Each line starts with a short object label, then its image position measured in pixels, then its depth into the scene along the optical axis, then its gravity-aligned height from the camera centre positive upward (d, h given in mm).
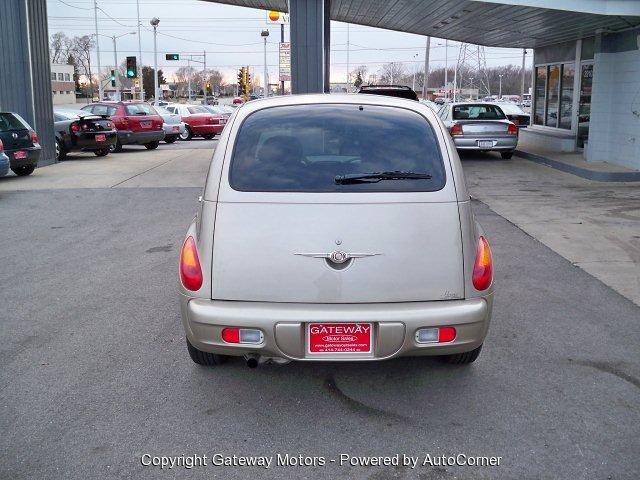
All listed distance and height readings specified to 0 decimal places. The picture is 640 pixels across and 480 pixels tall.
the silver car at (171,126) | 26661 -772
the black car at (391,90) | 15611 +384
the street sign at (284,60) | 21528 +1528
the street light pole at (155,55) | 53750 +4208
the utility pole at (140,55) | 59878 +4706
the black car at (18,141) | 13859 -722
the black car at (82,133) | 18719 -746
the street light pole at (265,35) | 45462 +4883
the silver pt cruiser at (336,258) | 3510 -806
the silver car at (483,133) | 16656 -678
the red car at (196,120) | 29312 -606
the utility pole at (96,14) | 57594 +7980
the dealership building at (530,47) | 14016 +1430
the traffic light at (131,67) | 38469 +2268
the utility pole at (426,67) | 44094 +2779
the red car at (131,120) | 21234 -453
